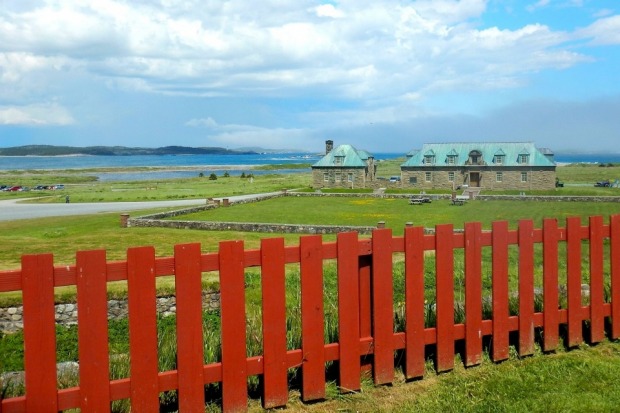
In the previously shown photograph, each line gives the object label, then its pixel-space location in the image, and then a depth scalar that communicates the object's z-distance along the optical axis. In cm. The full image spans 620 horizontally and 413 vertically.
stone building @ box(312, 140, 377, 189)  6712
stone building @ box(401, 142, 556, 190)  6103
